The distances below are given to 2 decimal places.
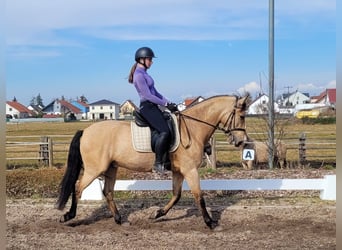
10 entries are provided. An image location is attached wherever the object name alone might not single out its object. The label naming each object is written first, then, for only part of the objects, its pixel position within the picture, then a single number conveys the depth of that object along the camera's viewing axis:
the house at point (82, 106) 89.56
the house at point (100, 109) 65.69
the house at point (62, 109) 83.66
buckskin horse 6.79
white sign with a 9.23
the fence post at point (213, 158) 14.81
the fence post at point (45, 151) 16.87
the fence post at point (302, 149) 16.08
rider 6.59
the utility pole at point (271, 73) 12.06
